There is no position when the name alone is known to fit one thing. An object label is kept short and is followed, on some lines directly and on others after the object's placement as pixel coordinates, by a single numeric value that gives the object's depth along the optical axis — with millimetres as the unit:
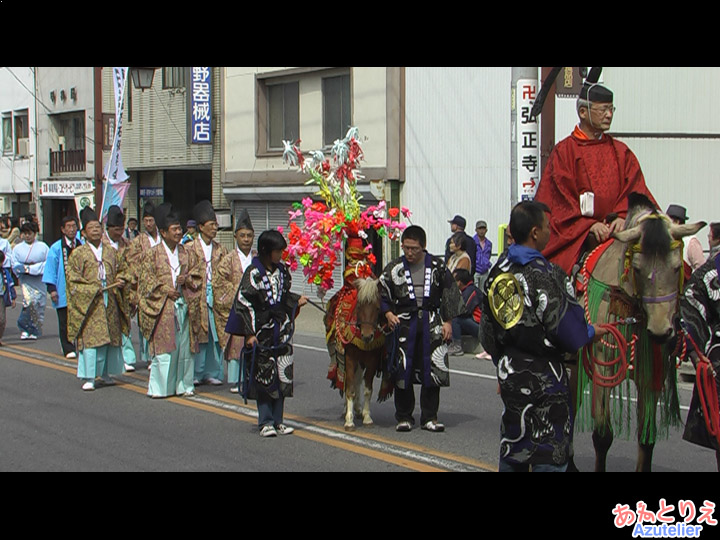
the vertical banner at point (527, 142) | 22484
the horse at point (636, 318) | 11484
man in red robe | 13617
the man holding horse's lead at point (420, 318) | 17016
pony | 16937
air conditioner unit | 76562
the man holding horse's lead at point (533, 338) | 9852
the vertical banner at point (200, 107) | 50094
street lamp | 39584
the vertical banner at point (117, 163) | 40781
